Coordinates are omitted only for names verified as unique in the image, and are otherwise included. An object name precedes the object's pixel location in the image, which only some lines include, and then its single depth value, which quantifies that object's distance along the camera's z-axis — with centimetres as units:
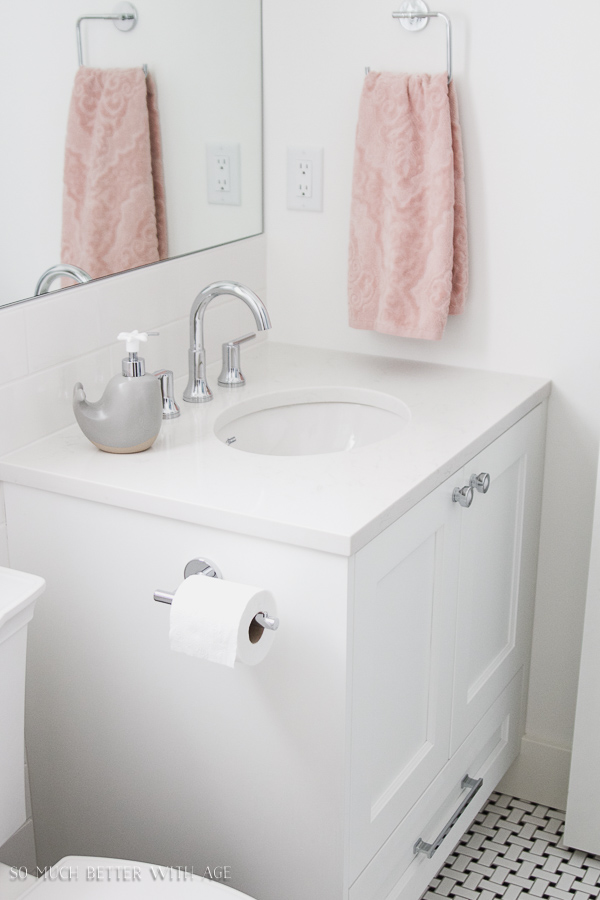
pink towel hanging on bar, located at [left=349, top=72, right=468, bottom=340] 171
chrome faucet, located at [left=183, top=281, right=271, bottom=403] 155
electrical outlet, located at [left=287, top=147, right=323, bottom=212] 191
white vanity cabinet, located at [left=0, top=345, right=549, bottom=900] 126
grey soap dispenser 137
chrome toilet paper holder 129
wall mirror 137
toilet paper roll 116
